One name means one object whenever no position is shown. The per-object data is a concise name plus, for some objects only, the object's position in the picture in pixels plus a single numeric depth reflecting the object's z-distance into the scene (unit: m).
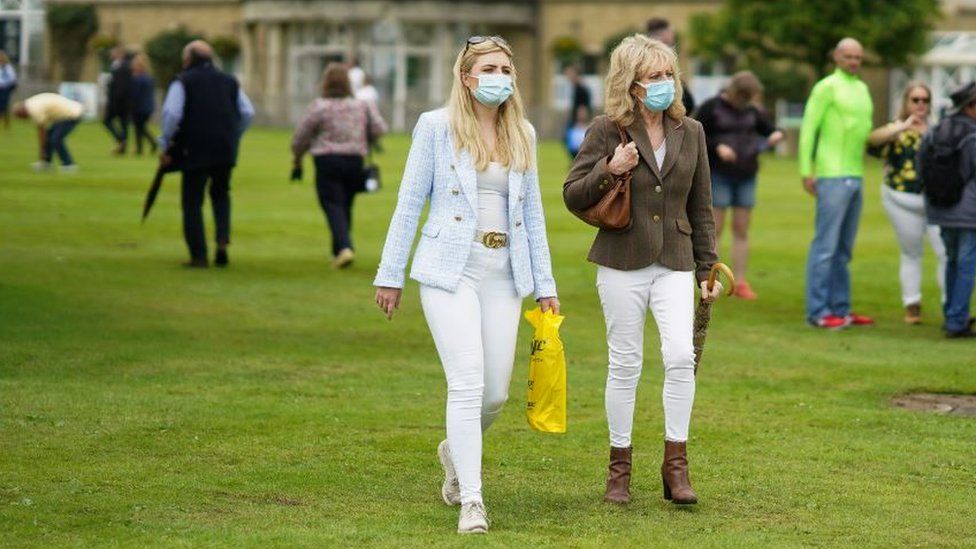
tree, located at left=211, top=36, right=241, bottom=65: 70.44
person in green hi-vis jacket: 15.22
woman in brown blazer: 8.39
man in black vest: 18.25
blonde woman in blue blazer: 7.92
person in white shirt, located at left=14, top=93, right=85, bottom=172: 29.89
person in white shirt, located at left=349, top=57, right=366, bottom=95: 43.91
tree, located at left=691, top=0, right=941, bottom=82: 51.16
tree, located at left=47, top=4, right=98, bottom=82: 73.56
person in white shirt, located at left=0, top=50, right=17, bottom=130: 44.56
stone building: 65.19
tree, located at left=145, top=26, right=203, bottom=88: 68.56
